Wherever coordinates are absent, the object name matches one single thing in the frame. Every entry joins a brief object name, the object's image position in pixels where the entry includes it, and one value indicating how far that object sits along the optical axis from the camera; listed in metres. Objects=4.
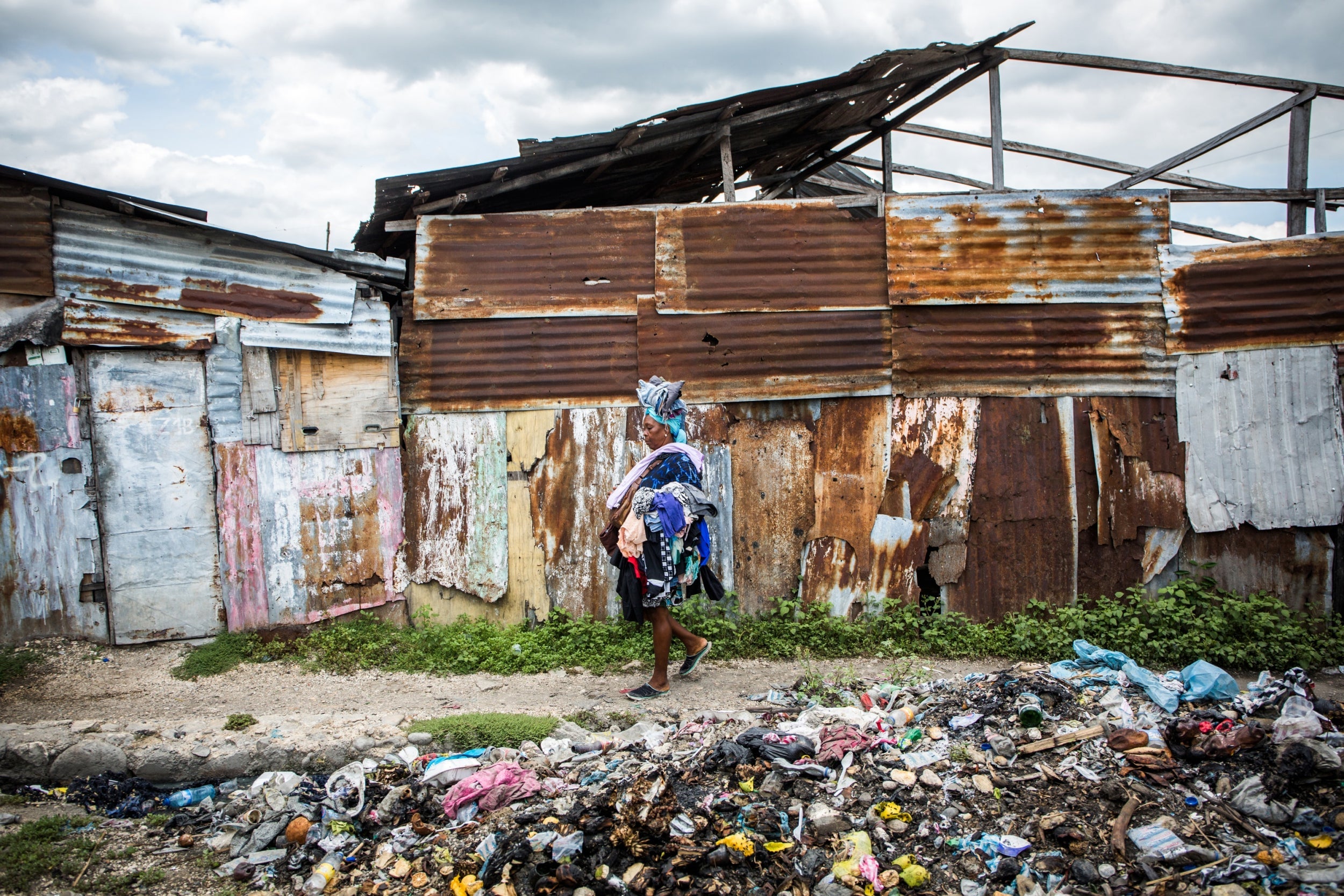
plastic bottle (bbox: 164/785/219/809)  3.92
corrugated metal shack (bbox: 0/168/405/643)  5.29
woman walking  4.76
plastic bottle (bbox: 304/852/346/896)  3.27
